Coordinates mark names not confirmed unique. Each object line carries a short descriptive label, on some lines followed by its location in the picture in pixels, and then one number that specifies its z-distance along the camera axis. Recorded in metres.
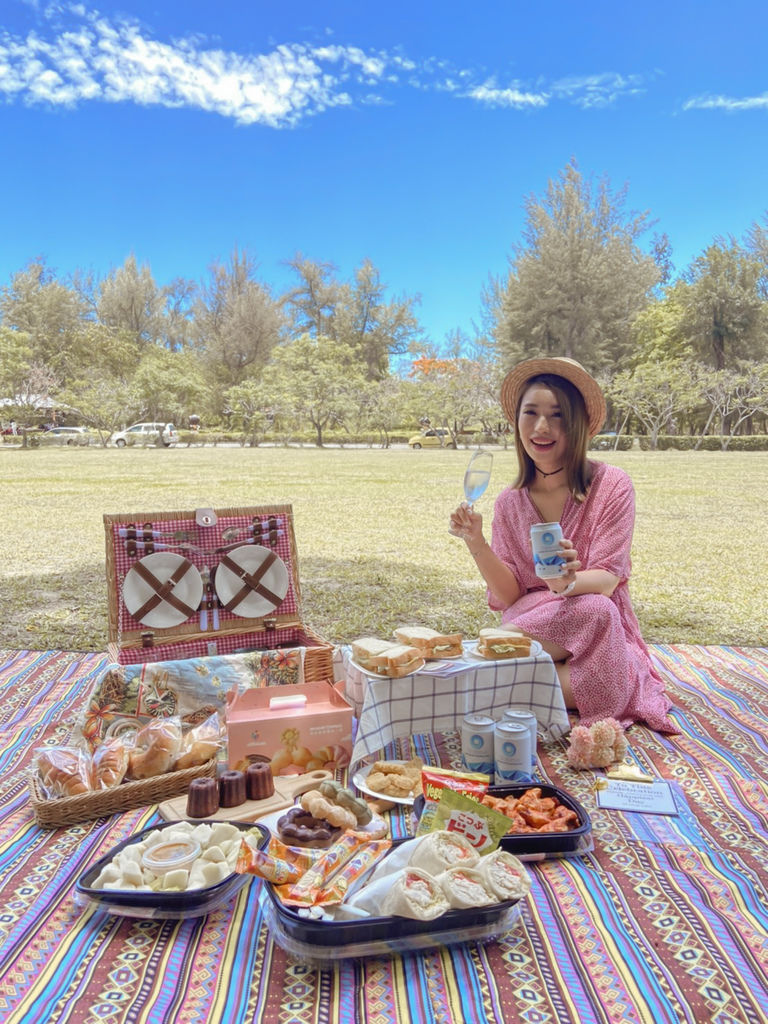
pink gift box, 2.33
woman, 2.64
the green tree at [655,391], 23.86
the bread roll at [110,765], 2.19
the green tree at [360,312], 39.94
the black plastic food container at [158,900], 1.58
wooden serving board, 2.06
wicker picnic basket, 2.80
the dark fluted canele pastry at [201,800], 2.04
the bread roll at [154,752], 2.27
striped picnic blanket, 1.39
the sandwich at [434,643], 2.45
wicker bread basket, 2.04
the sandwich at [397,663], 2.33
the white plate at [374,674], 2.33
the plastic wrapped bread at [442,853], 1.58
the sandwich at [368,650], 2.39
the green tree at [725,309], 28.03
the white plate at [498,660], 2.46
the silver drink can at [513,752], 2.18
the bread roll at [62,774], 2.13
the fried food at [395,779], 2.19
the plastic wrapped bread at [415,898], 1.46
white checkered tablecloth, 2.31
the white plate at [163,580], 2.79
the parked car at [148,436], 27.77
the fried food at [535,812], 1.92
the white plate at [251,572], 2.93
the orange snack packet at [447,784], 1.90
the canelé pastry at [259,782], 2.16
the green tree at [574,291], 29.86
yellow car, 28.08
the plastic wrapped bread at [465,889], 1.50
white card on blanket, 2.16
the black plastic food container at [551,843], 1.85
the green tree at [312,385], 28.03
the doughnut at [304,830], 1.80
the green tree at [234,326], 38.41
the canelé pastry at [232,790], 2.10
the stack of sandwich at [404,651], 2.34
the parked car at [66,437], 26.95
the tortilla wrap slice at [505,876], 1.53
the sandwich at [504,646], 2.47
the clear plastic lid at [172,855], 1.66
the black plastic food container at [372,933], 1.46
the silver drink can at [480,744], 2.27
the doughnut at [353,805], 1.95
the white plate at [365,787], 2.14
